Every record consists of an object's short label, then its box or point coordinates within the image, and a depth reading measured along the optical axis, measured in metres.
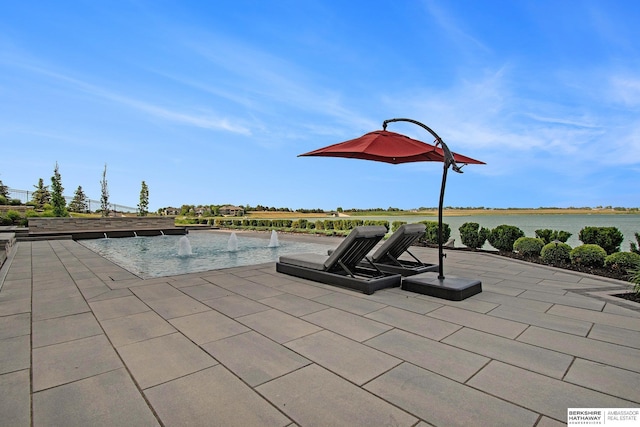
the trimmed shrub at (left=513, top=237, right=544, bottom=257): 7.92
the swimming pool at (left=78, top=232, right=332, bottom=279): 6.90
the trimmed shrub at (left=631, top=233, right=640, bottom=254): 6.51
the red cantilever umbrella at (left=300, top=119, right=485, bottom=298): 4.42
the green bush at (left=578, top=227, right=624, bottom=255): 7.06
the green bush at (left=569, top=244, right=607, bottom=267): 6.44
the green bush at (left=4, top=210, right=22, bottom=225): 20.10
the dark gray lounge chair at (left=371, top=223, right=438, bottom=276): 5.39
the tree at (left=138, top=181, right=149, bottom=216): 32.25
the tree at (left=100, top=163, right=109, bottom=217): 25.59
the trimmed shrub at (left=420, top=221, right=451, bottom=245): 10.43
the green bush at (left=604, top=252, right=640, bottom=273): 6.03
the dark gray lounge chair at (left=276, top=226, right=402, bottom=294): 4.61
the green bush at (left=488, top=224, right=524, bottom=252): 8.67
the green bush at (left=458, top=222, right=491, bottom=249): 9.40
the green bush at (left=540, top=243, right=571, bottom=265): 7.05
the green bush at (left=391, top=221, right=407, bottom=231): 13.19
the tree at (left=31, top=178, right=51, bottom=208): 34.29
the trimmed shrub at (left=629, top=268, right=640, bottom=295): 4.42
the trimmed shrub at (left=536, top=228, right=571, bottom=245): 7.98
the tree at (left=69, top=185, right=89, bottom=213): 36.12
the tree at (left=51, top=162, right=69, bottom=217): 20.42
